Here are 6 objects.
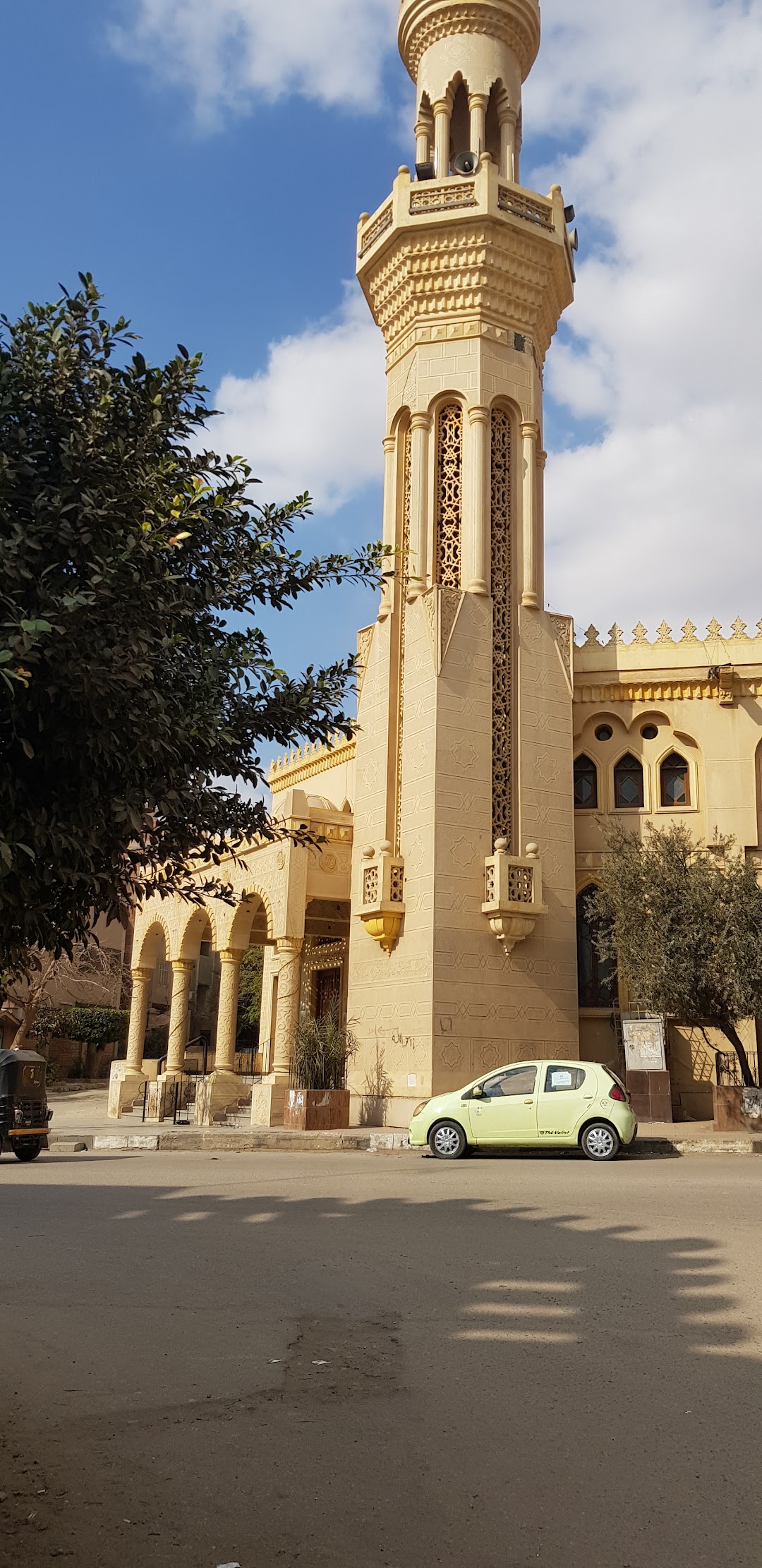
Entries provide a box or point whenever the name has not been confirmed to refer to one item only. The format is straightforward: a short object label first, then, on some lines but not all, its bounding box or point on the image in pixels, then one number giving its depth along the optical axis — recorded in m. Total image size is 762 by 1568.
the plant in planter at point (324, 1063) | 20.50
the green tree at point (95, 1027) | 42.78
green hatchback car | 14.59
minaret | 20.72
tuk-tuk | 16.52
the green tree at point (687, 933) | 18.42
